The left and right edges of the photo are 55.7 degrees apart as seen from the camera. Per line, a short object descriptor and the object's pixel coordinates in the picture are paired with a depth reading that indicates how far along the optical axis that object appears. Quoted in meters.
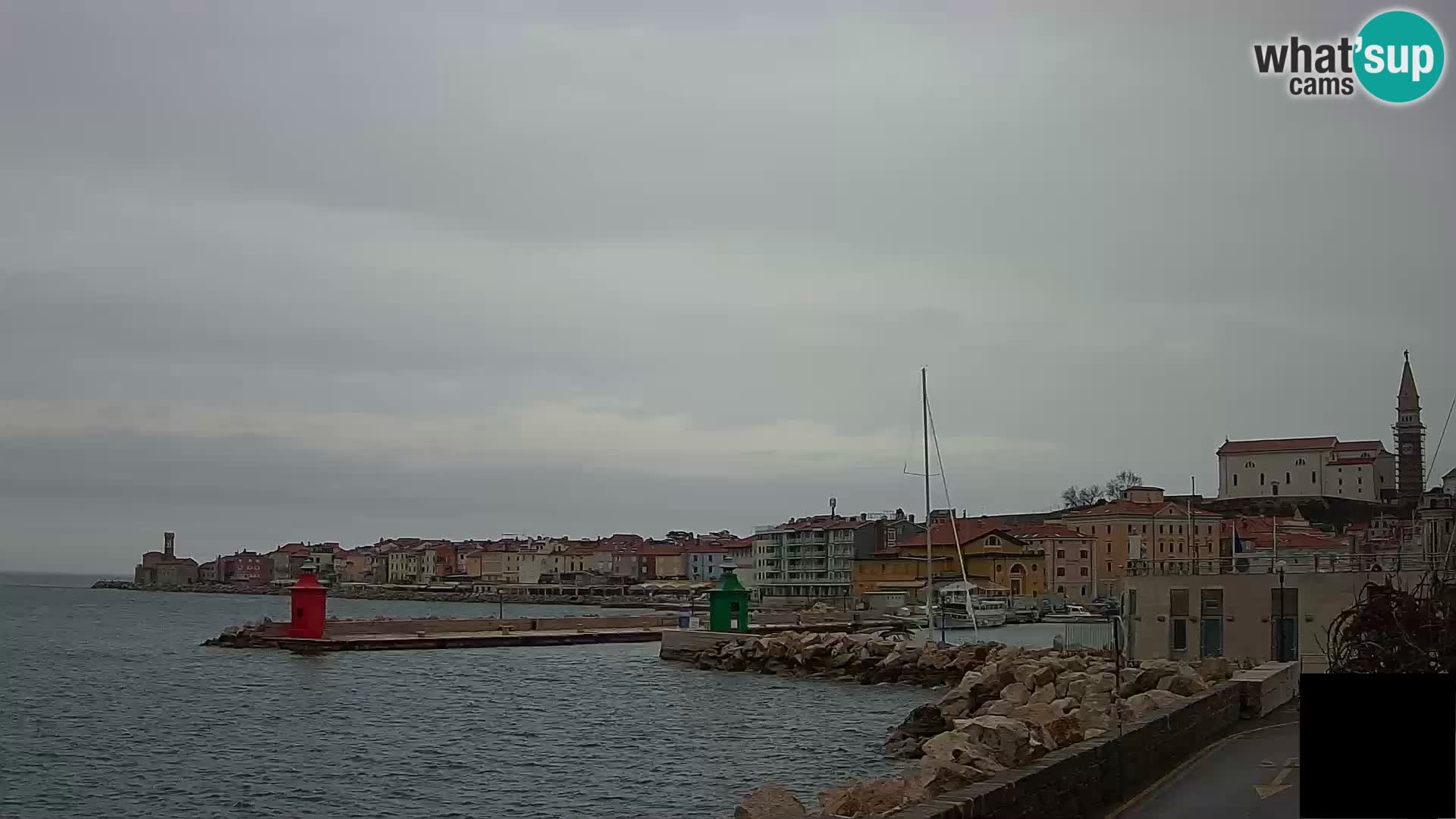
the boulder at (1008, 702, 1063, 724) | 18.42
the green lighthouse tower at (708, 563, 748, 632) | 58.34
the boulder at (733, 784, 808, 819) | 16.80
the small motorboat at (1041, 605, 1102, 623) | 97.36
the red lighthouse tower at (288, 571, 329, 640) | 60.59
